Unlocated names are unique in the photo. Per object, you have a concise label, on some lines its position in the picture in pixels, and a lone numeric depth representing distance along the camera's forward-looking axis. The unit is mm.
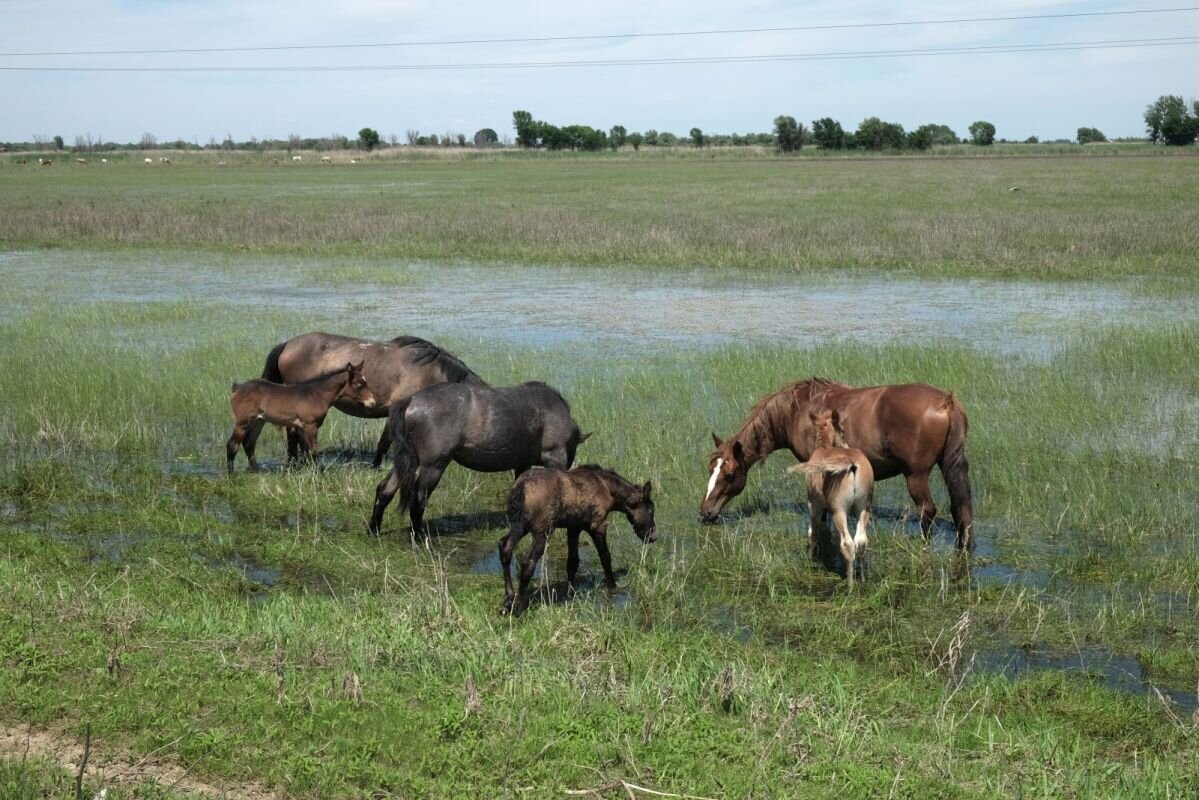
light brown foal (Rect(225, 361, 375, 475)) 10633
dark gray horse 9047
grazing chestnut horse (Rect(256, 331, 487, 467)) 11047
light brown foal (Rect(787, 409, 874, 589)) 8125
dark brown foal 7531
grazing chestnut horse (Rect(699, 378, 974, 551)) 8938
